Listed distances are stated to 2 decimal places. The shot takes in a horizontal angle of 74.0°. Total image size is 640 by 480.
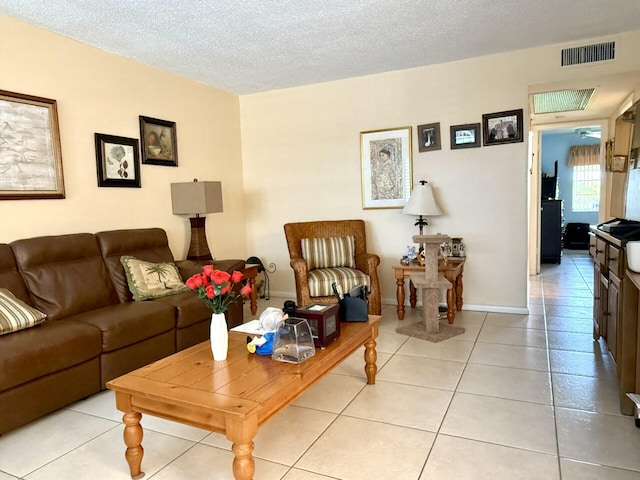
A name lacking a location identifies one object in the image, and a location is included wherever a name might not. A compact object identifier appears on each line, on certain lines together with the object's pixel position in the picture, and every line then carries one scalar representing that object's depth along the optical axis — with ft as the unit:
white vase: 6.41
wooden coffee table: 4.84
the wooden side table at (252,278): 13.17
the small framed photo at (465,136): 13.42
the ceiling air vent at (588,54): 11.87
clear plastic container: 6.31
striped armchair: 12.63
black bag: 8.30
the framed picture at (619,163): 12.78
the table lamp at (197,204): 12.88
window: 30.96
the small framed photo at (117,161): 11.52
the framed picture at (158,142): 12.82
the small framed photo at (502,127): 12.89
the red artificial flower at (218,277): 6.29
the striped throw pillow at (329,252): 13.82
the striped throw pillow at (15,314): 7.54
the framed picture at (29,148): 9.43
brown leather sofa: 7.13
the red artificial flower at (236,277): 6.69
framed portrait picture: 14.49
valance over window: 30.53
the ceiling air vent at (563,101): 15.99
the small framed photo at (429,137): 13.93
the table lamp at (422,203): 13.38
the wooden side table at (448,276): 12.50
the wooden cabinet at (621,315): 6.99
